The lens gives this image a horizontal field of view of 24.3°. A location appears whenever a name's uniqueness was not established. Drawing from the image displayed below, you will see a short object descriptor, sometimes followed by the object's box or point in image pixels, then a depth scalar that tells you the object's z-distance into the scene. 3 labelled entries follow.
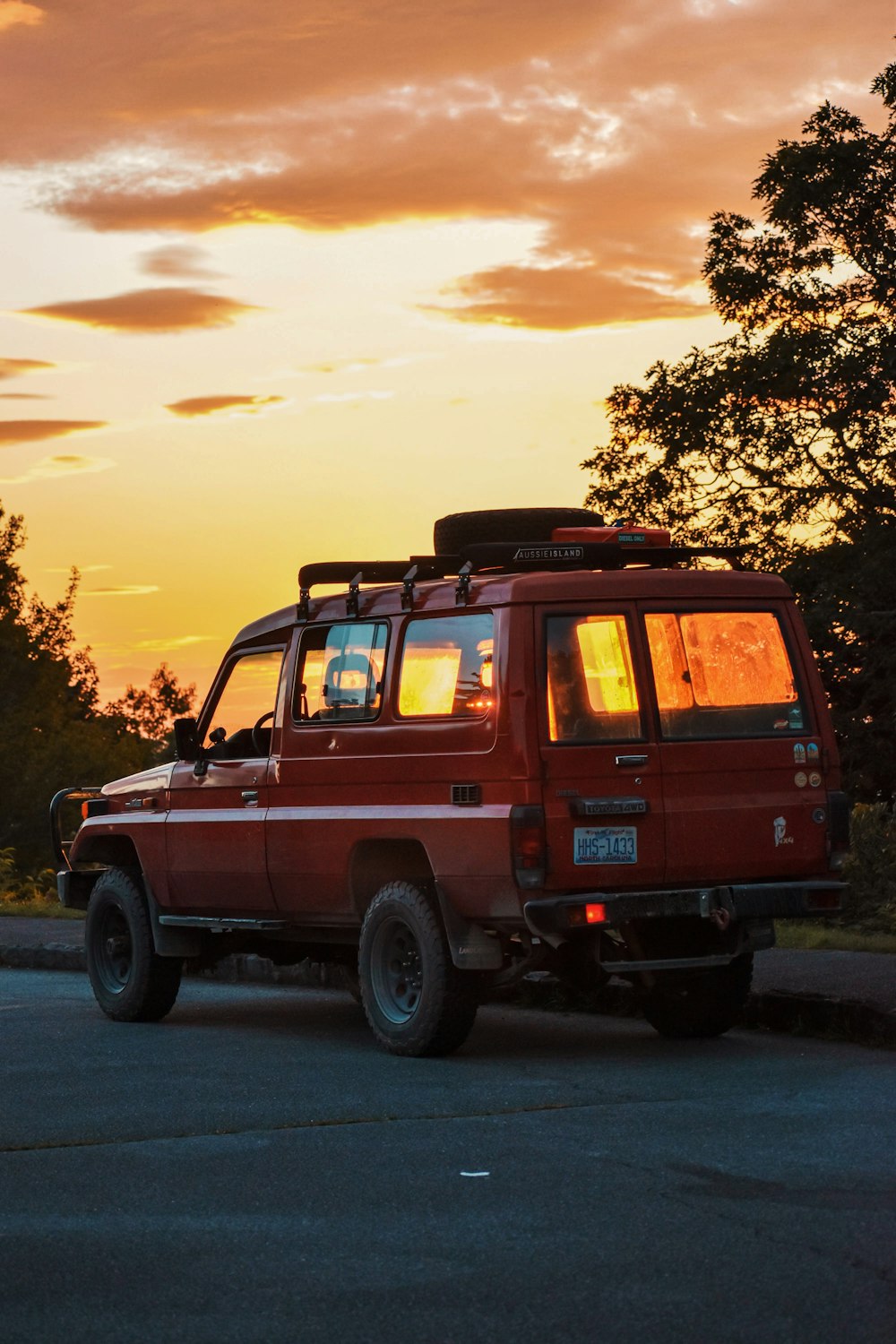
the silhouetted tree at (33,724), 68.62
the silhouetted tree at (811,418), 36.53
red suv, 9.73
